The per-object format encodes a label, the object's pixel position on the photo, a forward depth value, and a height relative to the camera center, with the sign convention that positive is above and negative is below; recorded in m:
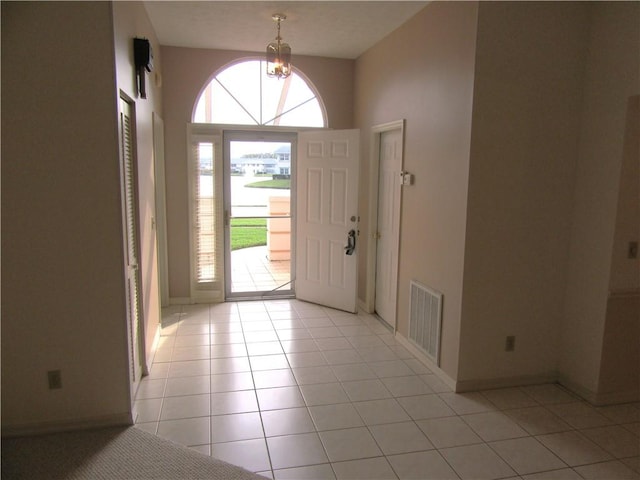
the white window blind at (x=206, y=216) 5.13 -0.41
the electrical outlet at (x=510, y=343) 3.36 -1.13
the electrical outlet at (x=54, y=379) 2.63 -1.12
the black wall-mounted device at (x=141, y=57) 3.11 +0.80
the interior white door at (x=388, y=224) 4.36 -0.41
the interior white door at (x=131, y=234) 2.80 -0.36
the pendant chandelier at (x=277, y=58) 3.93 +1.01
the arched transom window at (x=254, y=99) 5.17 +0.90
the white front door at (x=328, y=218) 4.88 -0.40
